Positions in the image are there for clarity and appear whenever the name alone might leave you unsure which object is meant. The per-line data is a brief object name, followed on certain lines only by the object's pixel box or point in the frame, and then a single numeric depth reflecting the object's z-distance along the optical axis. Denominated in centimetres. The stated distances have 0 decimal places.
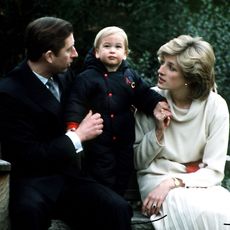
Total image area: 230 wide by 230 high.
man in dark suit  912
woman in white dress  969
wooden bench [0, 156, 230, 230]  876
